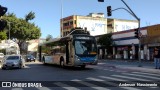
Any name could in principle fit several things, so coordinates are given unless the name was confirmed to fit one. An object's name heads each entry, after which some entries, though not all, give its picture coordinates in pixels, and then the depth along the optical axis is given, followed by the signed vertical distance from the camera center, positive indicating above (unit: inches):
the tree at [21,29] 1632.9 +218.8
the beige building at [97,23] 2175.6 +374.2
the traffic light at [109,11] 711.5 +166.3
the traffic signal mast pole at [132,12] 666.5 +150.6
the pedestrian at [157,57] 555.2 -18.7
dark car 1242.8 -45.9
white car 645.7 -36.5
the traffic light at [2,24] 193.5 +31.6
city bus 580.5 +5.7
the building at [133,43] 1119.5 +57.2
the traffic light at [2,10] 192.5 +46.9
